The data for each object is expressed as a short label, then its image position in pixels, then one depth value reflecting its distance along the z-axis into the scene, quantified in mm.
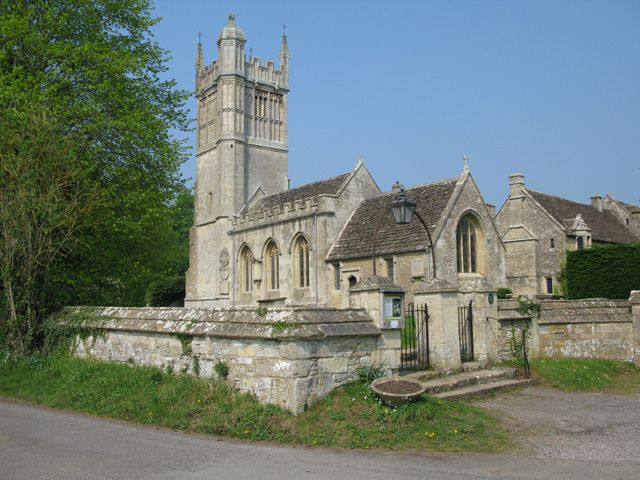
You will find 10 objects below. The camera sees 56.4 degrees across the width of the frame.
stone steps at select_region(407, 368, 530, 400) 10508
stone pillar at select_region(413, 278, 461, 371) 11797
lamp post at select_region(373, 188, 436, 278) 12805
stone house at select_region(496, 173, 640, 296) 37000
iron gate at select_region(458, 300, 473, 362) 13195
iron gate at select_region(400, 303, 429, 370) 12117
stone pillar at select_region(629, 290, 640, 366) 14695
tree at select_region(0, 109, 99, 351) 13961
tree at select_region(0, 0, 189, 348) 16078
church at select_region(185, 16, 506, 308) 27641
